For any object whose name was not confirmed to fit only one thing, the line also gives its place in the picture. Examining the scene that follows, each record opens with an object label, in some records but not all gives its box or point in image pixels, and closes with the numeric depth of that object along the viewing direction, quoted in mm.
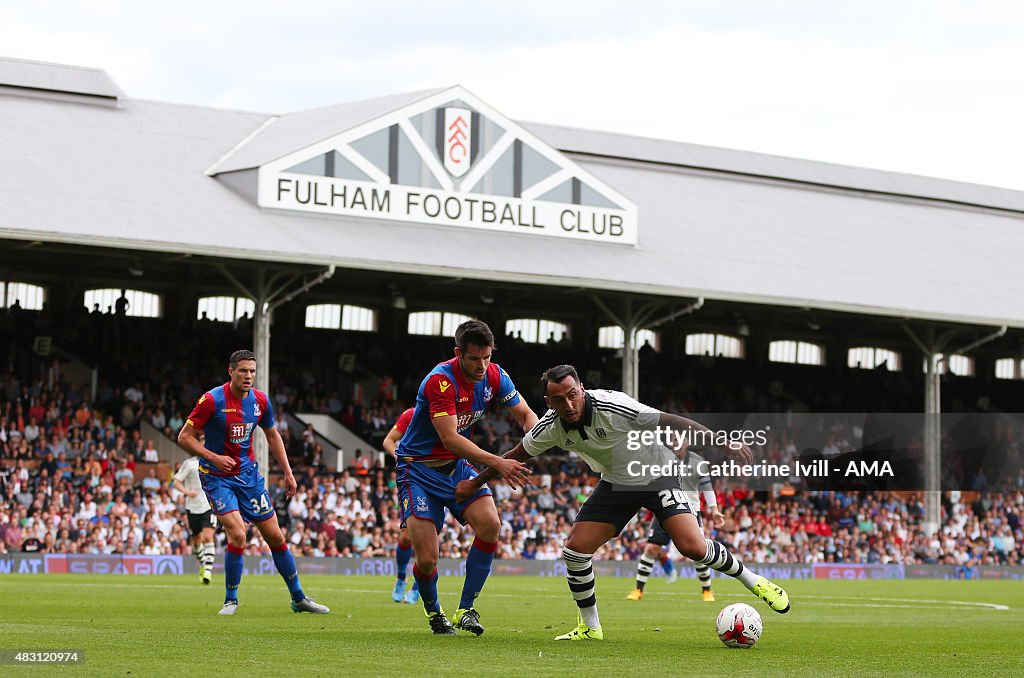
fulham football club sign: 33188
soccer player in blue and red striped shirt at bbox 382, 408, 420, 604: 16484
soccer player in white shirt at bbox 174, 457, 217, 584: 22875
